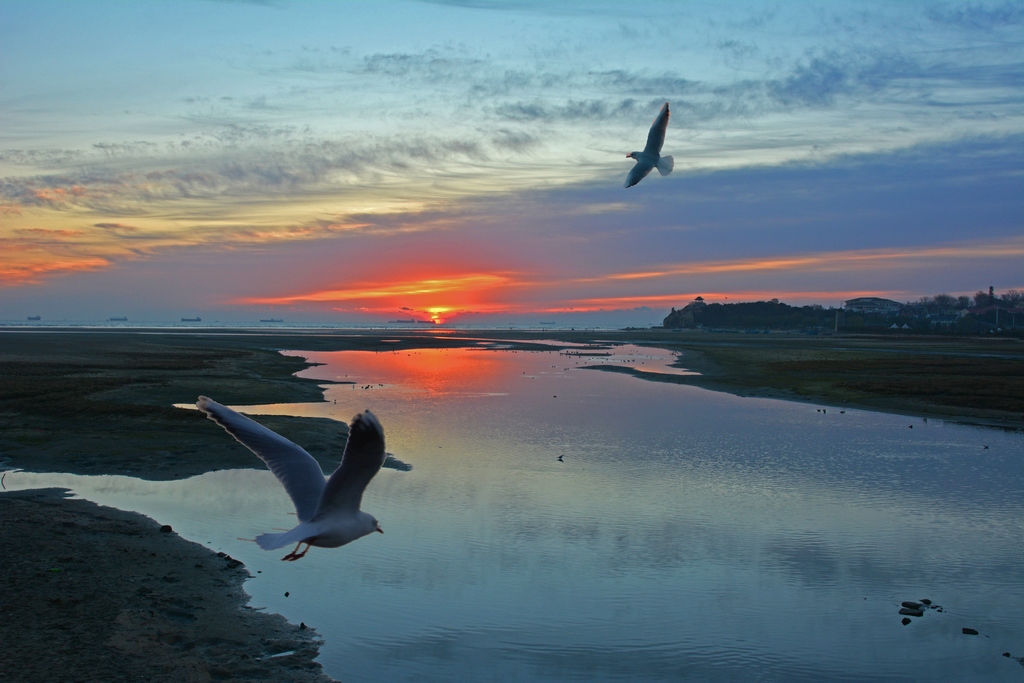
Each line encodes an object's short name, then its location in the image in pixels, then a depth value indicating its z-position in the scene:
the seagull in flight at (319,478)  5.56
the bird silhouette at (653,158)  11.74
